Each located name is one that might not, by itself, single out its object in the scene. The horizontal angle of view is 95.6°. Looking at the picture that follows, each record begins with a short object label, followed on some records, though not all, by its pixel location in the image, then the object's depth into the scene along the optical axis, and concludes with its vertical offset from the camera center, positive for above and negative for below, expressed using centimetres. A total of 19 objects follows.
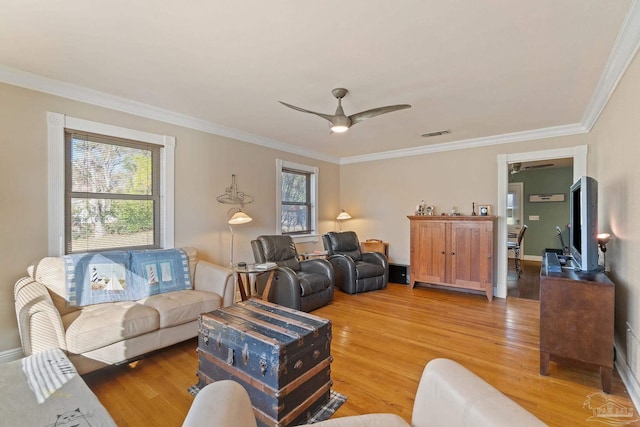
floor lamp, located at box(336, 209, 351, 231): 603 -10
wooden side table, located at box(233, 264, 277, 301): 338 -80
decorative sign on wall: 715 +37
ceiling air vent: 428 +119
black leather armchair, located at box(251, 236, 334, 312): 358 -87
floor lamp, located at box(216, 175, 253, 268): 418 +18
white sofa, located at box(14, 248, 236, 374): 206 -88
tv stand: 210 -82
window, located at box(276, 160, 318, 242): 510 +20
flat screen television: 230 -11
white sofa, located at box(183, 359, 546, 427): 89 -66
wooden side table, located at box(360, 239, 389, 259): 565 -69
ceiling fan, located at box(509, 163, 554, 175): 661 +108
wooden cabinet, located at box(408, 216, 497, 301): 436 -63
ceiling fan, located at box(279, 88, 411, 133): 260 +88
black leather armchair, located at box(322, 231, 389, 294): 464 -88
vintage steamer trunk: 168 -93
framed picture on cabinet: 458 +3
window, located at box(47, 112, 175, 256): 276 +25
